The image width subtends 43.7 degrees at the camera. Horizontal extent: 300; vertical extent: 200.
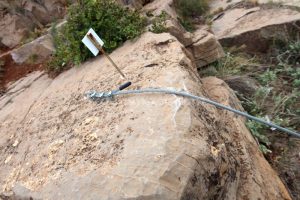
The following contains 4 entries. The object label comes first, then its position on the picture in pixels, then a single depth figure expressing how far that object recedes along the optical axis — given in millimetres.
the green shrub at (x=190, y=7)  6902
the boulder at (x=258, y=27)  5496
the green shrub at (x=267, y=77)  4844
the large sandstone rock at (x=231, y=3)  6090
